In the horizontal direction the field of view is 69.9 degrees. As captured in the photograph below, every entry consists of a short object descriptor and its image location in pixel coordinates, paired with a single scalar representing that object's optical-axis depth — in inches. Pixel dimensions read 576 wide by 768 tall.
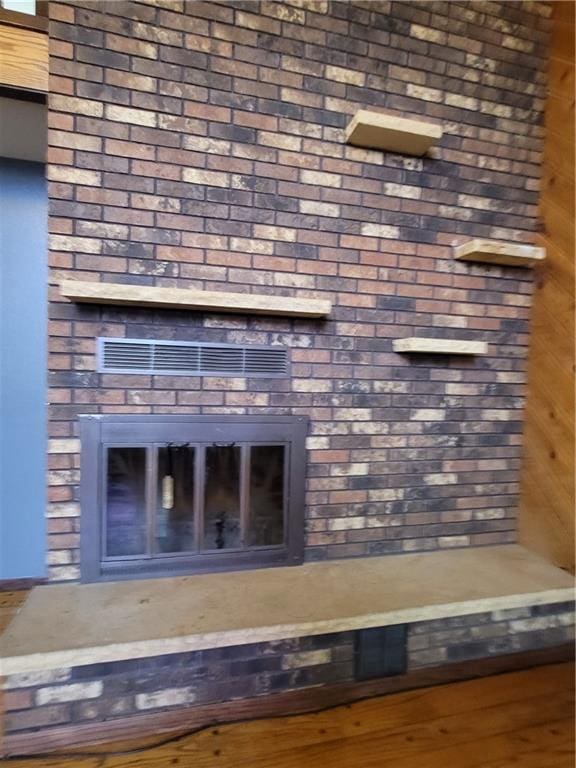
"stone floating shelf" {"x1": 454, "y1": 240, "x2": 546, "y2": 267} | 64.0
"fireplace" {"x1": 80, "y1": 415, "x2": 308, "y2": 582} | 55.4
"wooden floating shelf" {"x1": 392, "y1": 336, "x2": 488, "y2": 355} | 62.7
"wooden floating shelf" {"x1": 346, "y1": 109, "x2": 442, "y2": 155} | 56.8
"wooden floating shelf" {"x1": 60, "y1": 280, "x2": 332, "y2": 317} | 49.8
